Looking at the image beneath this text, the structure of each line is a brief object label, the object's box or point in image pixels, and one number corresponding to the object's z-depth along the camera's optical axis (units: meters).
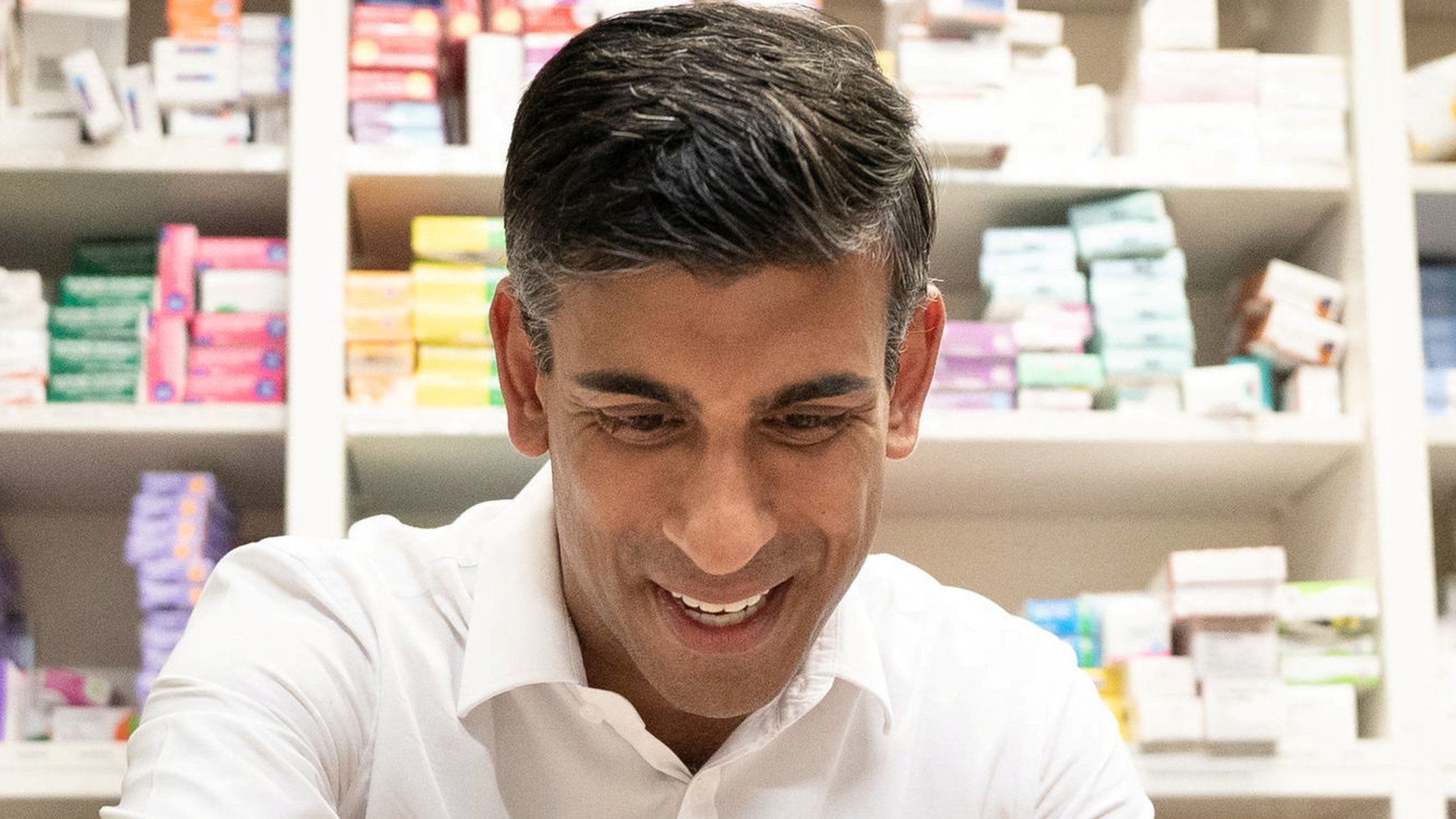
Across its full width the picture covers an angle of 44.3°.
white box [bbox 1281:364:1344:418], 2.52
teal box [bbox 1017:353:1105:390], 2.48
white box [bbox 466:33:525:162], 2.50
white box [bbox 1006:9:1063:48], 2.57
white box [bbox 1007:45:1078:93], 2.57
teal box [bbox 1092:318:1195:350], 2.48
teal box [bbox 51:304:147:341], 2.45
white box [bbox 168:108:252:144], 2.50
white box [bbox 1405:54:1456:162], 2.60
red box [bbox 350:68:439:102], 2.47
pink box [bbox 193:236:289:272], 2.48
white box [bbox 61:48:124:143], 2.40
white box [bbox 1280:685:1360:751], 2.39
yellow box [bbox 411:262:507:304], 2.43
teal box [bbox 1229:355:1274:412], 2.55
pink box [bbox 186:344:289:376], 2.44
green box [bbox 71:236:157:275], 2.65
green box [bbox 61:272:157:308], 2.48
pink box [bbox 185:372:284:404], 2.44
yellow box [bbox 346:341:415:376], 2.42
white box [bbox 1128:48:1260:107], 2.57
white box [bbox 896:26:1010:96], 2.51
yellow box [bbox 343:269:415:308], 2.42
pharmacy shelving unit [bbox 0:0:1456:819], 2.38
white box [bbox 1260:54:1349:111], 2.57
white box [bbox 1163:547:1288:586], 2.36
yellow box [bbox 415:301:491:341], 2.42
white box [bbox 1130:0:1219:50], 2.60
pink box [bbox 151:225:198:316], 2.47
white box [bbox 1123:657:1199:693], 2.35
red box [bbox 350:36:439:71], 2.48
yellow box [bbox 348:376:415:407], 2.42
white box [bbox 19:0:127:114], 2.49
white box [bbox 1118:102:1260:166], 2.56
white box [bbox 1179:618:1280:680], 2.36
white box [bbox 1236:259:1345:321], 2.54
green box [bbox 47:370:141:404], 2.44
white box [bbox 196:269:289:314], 2.46
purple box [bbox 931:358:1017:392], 2.48
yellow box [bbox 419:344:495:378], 2.44
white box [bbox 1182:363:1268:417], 2.42
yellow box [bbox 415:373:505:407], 2.42
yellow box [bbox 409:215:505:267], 2.45
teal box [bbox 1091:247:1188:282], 2.52
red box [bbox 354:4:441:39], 2.49
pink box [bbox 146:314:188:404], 2.44
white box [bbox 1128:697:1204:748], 2.34
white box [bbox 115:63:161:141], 2.50
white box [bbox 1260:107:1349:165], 2.56
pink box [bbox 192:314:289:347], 2.44
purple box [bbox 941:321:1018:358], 2.47
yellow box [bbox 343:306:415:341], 2.41
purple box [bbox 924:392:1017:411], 2.48
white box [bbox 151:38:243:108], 2.50
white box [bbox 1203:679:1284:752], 2.33
